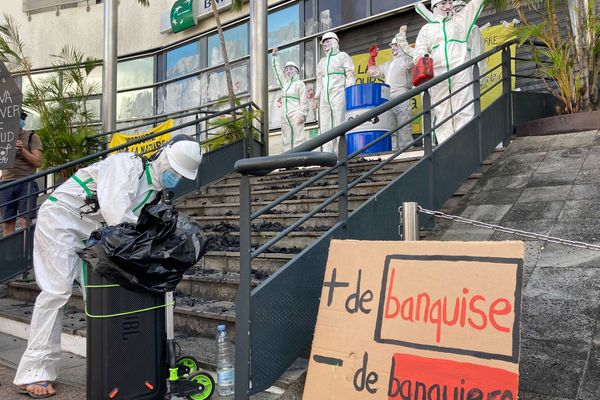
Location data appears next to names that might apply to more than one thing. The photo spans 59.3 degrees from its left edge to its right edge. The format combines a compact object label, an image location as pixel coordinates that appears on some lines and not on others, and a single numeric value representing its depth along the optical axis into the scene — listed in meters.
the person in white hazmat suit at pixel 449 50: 6.80
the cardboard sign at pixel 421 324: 2.20
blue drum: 8.10
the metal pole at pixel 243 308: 2.78
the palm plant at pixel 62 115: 11.05
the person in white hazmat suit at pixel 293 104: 10.28
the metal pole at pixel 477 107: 5.61
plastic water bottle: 3.13
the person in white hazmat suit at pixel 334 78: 9.43
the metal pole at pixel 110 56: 12.49
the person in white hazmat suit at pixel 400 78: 8.96
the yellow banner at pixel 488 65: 8.27
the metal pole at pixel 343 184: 3.58
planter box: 5.81
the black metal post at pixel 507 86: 6.31
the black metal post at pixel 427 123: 4.79
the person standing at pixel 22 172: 6.66
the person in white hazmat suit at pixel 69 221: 3.28
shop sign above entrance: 14.68
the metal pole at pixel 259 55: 10.51
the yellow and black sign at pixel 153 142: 9.66
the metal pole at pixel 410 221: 3.08
